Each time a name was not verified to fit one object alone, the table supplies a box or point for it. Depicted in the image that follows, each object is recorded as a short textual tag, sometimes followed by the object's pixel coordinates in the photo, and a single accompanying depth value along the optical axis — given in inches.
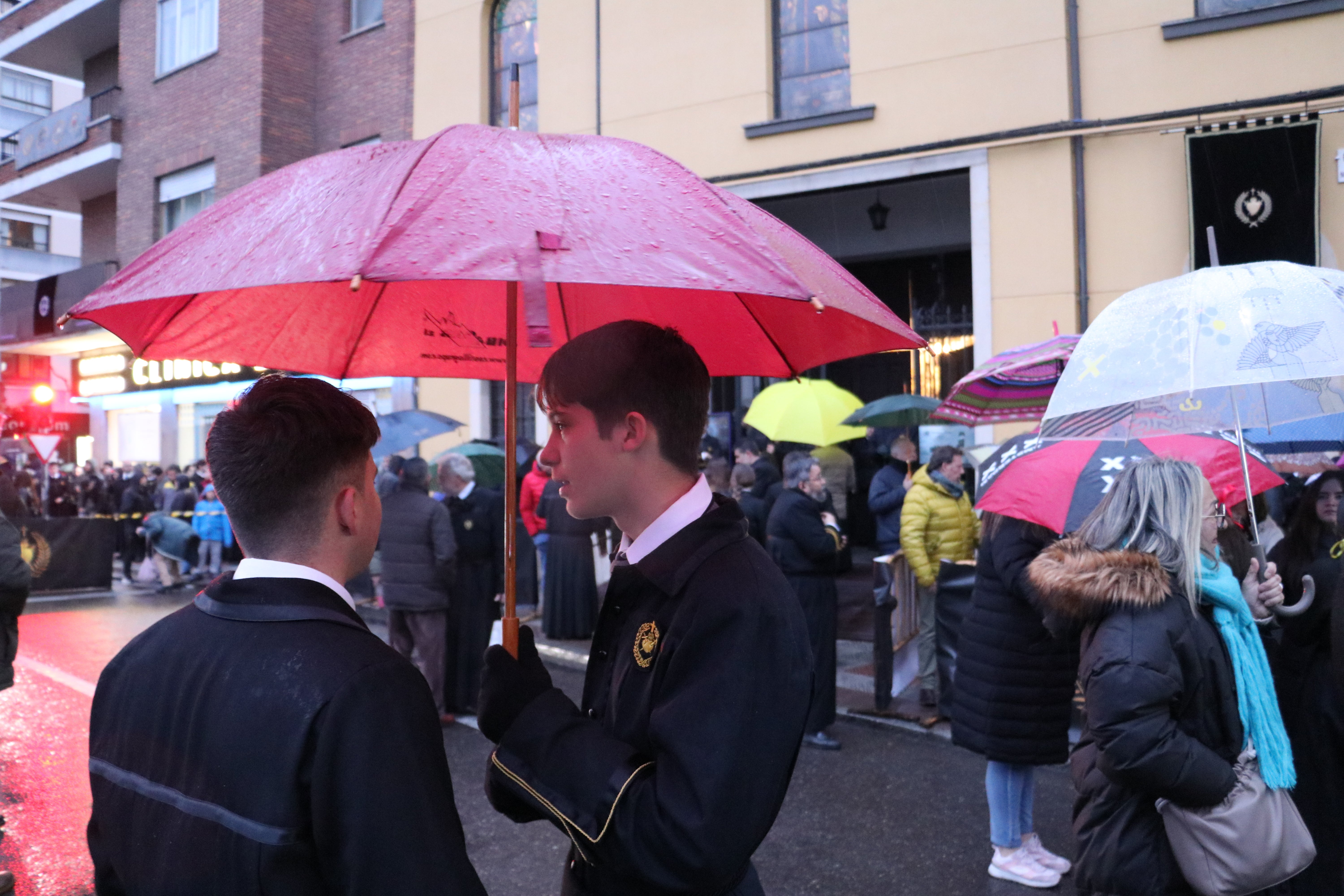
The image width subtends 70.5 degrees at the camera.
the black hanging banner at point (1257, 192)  344.5
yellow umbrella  386.9
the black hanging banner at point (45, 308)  810.8
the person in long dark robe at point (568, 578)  386.0
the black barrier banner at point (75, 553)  549.6
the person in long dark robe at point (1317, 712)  141.9
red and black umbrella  174.7
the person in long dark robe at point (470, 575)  289.7
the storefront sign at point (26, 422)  851.4
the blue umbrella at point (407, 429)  391.5
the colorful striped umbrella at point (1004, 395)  226.7
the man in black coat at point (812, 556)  250.8
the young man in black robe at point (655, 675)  58.2
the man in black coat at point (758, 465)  394.6
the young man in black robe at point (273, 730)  54.4
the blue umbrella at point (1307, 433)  200.4
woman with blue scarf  106.2
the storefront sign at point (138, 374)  735.1
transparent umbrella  103.0
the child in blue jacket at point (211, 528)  579.8
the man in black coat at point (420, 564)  275.1
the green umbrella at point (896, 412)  405.4
